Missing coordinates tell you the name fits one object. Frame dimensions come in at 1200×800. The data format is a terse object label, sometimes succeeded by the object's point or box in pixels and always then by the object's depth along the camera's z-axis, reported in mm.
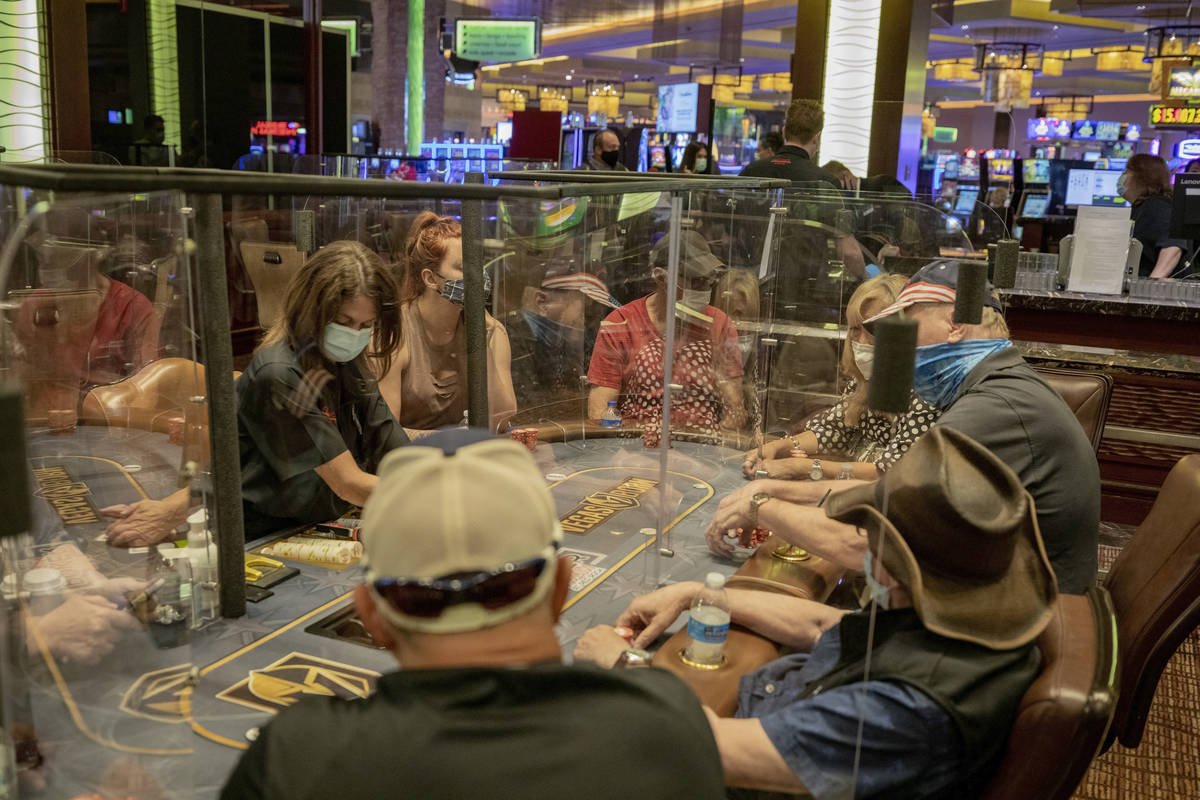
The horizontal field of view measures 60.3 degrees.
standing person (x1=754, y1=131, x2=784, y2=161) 7730
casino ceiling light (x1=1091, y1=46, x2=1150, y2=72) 16781
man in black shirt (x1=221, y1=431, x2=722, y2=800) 976
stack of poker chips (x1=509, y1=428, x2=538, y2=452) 2870
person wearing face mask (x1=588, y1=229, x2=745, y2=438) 2604
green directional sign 13617
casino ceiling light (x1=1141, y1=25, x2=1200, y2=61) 13055
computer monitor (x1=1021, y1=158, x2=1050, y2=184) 15594
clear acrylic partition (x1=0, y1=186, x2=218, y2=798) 1398
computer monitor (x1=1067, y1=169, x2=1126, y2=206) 13602
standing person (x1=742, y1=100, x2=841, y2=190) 5164
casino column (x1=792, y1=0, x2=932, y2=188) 6793
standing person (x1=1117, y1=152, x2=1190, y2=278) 7434
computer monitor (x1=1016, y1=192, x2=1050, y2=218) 14008
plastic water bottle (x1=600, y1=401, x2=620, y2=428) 2905
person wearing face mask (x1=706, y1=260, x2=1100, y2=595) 2088
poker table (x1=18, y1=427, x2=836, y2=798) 1411
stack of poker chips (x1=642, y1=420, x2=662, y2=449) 2805
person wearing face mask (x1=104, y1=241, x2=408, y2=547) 2203
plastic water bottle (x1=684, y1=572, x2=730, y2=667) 1822
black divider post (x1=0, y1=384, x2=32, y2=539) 1041
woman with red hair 2504
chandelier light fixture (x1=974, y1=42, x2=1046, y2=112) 16000
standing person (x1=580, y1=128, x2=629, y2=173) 8578
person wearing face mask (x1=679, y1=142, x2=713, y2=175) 10070
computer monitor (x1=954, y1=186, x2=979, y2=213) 12961
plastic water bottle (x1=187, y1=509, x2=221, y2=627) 1788
